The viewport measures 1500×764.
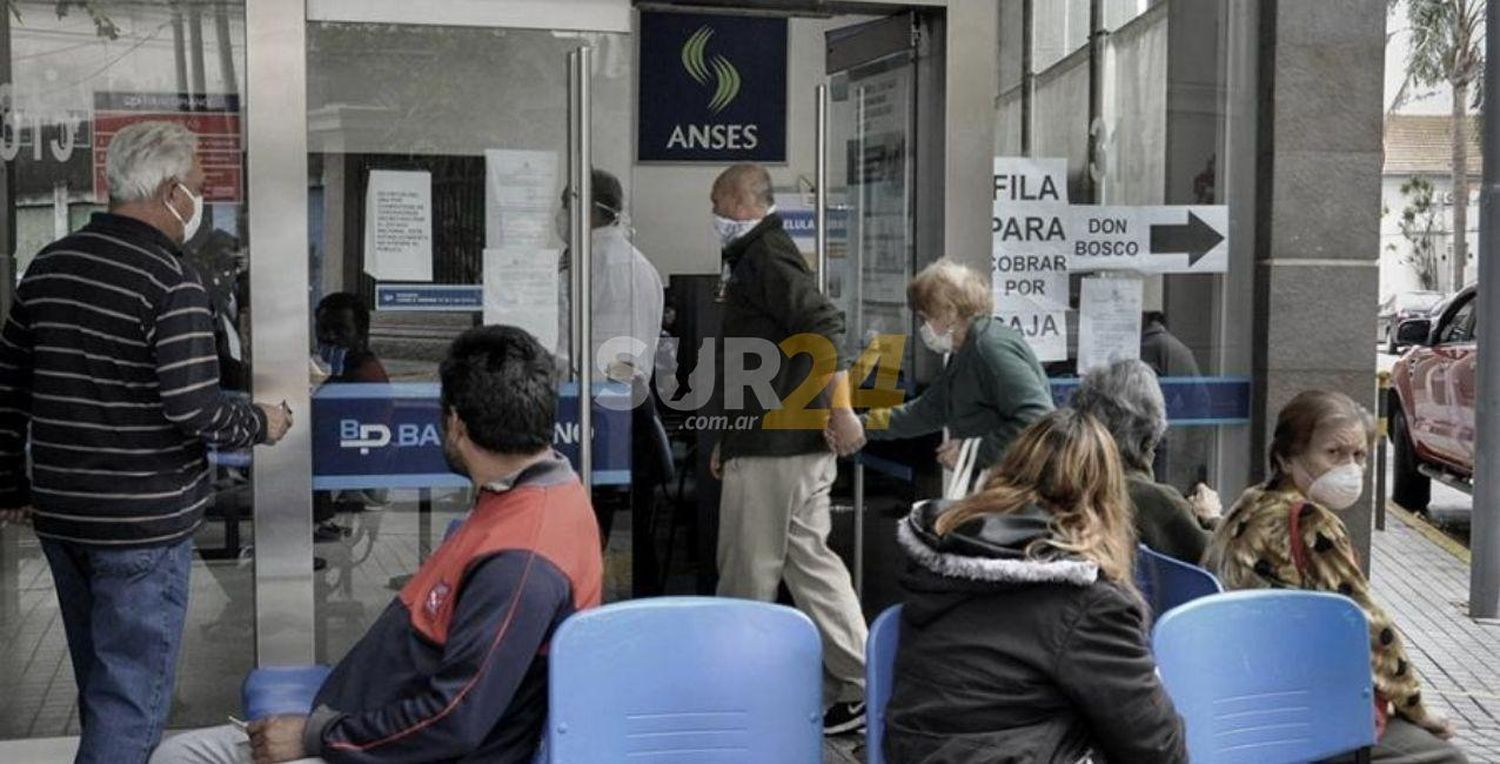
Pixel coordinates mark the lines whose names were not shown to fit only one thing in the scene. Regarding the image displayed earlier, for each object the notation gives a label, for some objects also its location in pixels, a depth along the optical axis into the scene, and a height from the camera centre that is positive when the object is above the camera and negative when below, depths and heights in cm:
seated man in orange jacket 319 -62
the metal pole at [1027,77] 630 +72
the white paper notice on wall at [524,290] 564 -4
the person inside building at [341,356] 546 -25
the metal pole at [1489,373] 801 -42
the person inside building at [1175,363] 654 -31
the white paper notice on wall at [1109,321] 647 -15
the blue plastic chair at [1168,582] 398 -70
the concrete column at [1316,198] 641 +30
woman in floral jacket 395 -59
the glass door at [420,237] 547 +12
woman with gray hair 459 -45
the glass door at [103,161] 528 +32
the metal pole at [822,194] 608 +29
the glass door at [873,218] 641 +22
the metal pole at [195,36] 534 +72
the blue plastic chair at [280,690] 375 -92
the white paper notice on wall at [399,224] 552 +16
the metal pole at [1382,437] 1001 -101
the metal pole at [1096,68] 645 +77
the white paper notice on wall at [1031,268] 632 +4
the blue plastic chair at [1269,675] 358 -82
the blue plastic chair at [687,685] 336 -80
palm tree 4694 +632
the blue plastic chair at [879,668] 350 -78
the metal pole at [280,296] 534 -6
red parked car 1116 -77
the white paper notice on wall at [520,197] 561 +25
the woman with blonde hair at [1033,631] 306 -62
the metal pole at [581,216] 557 +19
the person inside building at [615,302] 573 -8
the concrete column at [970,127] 612 +53
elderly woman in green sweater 551 -28
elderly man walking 575 -64
